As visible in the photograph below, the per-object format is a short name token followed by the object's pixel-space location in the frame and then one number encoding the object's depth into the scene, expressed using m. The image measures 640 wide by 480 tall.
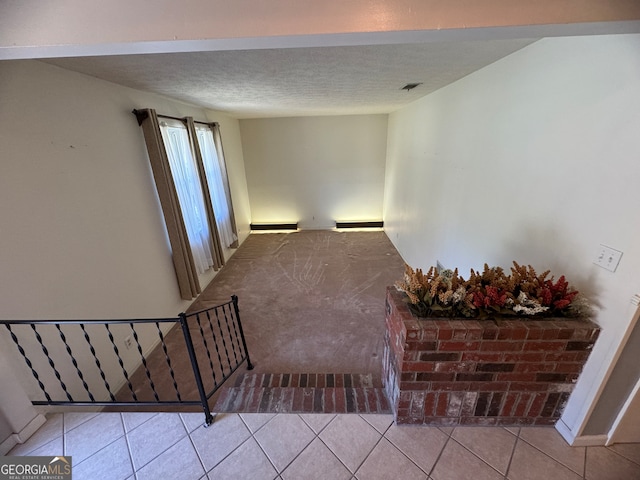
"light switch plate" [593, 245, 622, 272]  1.16
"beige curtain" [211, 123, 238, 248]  4.55
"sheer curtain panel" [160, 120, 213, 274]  3.21
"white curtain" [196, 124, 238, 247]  4.22
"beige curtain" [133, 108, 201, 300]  2.73
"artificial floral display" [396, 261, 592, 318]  1.29
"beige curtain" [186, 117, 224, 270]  3.67
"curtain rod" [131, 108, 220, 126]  2.65
